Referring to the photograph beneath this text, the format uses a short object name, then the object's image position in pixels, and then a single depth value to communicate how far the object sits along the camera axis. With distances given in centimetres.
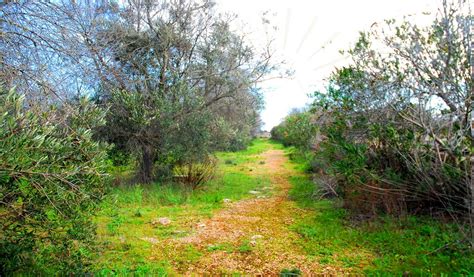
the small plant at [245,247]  523
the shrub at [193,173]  1047
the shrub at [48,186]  256
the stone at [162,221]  675
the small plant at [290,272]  429
